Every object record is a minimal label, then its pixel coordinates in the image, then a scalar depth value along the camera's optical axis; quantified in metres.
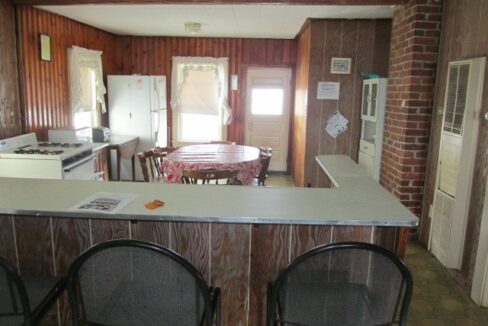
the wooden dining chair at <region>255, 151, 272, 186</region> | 4.26
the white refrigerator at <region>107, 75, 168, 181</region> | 6.07
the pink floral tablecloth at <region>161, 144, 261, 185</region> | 4.03
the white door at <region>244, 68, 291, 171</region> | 7.06
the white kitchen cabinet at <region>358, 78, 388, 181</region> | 4.26
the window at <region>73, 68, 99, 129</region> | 5.68
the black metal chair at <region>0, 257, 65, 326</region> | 1.32
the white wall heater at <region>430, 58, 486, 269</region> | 2.93
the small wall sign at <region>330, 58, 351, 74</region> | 5.04
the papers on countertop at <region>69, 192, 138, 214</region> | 1.74
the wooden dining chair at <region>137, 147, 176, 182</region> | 4.19
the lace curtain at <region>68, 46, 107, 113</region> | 5.30
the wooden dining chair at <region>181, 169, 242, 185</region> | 3.46
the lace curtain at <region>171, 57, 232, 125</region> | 6.94
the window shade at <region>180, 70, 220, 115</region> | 7.12
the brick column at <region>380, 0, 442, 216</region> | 3.53
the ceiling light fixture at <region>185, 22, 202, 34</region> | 5.23
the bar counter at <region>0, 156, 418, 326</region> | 1.85
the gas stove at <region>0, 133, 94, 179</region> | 3.87
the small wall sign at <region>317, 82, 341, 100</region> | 5.12
